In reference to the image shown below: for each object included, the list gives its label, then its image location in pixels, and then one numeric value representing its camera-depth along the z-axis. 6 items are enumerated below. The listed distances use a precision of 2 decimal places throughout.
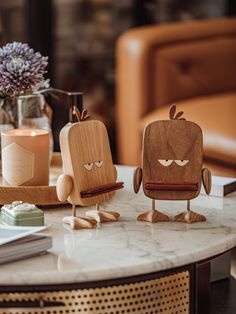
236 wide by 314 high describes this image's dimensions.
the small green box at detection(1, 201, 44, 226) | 1.09
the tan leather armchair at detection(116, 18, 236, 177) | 2.27
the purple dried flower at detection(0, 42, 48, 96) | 1.20
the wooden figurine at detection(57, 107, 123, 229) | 1.08
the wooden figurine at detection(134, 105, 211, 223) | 1.11
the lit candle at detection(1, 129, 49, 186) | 1.23
